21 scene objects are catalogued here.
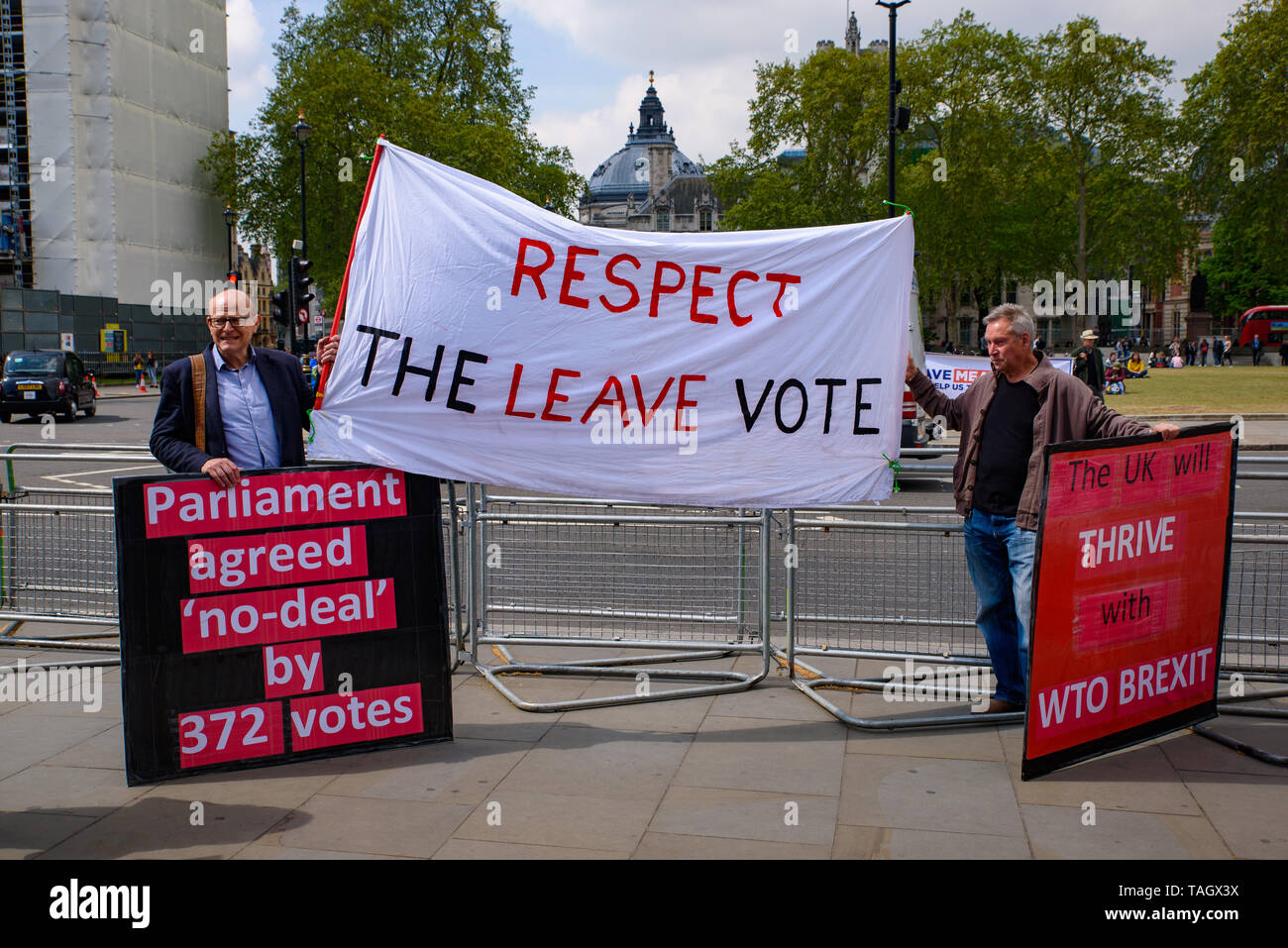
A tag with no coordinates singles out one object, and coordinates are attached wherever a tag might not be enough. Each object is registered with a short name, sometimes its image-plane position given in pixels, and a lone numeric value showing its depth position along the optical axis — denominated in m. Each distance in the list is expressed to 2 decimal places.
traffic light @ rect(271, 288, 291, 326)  30.33
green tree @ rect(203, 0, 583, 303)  48.56
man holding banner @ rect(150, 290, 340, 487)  4.91
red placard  4.54
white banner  5.16
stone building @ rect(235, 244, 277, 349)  103.56
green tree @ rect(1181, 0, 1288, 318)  46.56
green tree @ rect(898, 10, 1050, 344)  56.28
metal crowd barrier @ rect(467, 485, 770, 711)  6.46
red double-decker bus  65.81
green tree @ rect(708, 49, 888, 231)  59.84
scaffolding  46.53
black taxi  25.88
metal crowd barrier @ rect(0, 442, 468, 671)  6.93
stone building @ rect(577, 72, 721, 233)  140.12
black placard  4.63
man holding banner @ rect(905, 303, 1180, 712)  5.02
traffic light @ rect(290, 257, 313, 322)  28.56
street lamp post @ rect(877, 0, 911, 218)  26.89
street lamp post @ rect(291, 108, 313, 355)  30.41
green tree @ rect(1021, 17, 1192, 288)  55.03
